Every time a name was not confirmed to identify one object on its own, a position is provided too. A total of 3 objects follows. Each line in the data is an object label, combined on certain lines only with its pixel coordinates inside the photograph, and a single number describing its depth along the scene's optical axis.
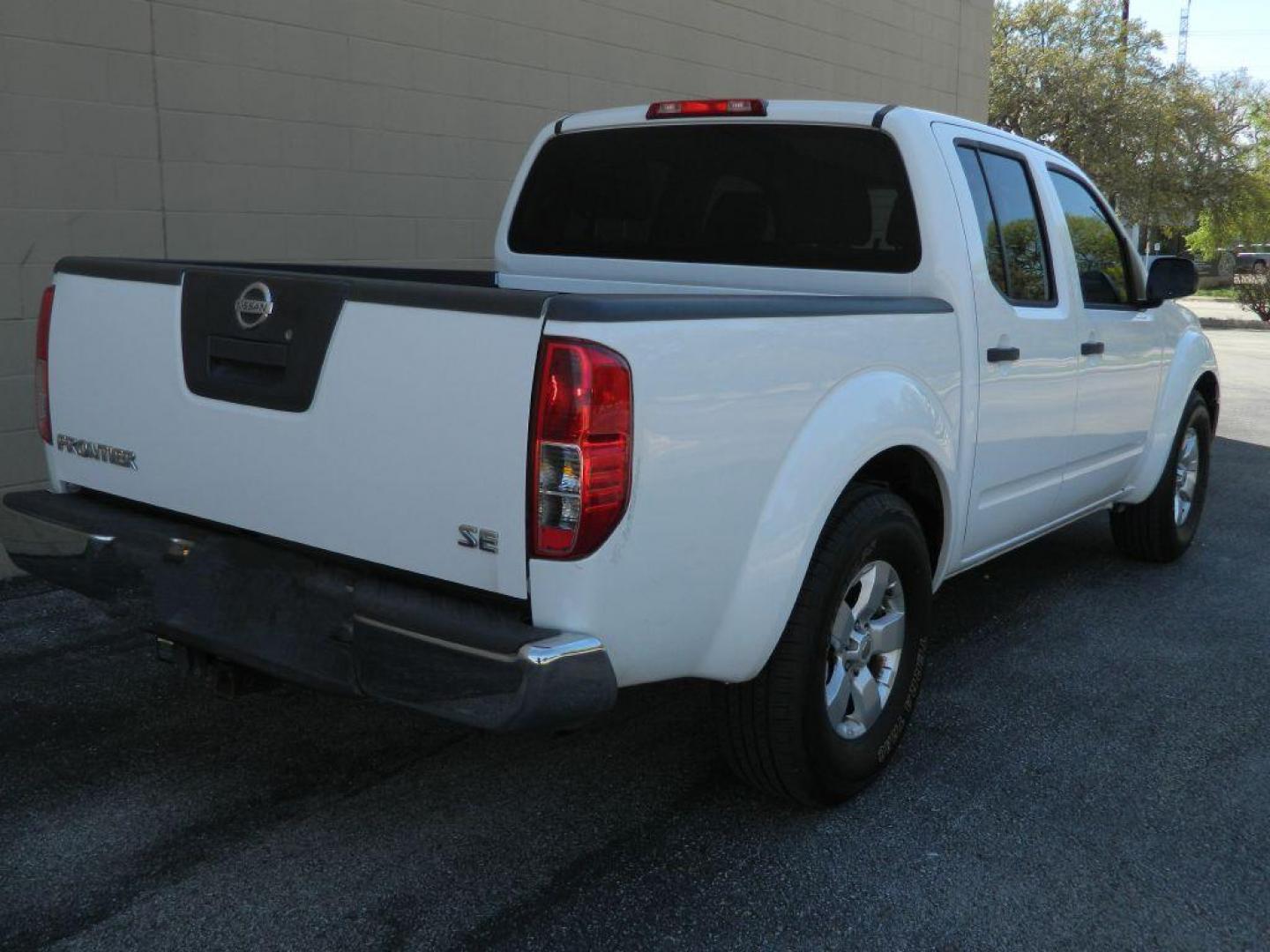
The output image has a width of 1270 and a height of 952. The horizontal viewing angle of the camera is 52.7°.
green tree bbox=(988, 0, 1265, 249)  27.56
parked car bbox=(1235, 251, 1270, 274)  43.02
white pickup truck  2.65
